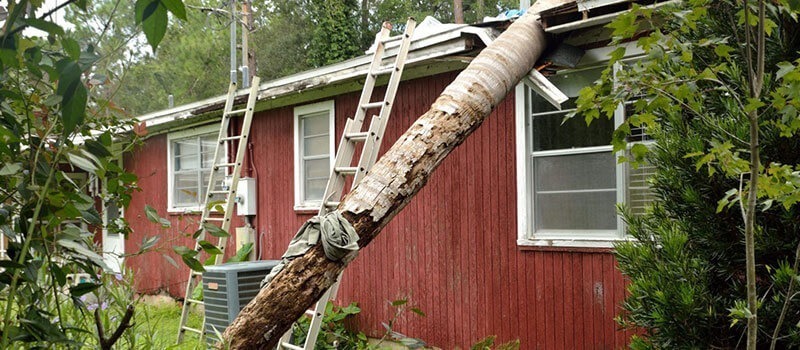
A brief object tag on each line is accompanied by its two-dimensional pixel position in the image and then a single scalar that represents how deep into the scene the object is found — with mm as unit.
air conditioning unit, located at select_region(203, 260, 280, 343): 6523
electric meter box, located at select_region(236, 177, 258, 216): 8836
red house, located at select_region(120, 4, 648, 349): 5391
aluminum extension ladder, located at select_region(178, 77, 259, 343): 6898
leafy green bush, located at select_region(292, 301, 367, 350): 6727
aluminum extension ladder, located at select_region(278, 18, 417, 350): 5102
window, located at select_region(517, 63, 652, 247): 5293
